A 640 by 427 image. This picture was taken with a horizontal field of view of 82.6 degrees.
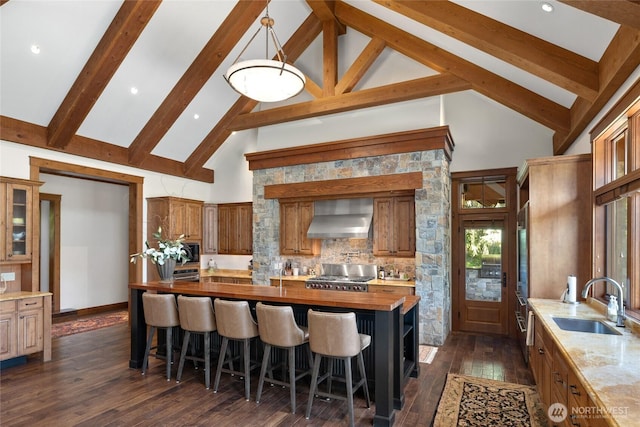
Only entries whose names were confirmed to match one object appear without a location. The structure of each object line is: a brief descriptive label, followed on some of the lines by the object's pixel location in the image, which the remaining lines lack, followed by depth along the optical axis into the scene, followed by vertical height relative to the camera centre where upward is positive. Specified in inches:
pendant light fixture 141.3 +57.1
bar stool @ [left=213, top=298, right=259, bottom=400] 148.9 -43.5
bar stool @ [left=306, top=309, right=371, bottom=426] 125.7 -41.9
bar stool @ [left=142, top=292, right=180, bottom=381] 169.2 -44.2
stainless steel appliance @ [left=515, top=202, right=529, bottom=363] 173.5 -30.7
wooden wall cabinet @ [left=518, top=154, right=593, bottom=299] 154.6 -1.9
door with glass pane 245.6 -41.2
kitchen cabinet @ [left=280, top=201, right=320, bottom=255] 279.0 -8.1
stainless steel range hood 253.1 -0.3
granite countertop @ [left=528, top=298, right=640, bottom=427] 63.4 -33.0
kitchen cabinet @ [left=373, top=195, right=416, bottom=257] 245.4 -5.2
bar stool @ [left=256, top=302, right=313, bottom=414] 137.6 -42.9
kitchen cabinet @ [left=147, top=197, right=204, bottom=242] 293.0 +2.1
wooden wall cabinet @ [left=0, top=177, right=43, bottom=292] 195.5 -7.1
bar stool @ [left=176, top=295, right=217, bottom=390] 159.9 -44.1
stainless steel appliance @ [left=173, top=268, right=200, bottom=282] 293.5 -46.5
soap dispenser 117.4 -29.6
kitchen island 129.3 -39.7
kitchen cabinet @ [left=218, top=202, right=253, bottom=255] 331.0 -9.5
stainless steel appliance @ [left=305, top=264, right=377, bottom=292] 240.8 -42.2
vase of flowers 182.9 -19.5
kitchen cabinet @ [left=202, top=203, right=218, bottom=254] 336.8 -9.7
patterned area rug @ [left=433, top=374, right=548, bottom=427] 129.2 -72.3
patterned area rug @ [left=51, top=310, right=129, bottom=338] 255.6 -79.8
